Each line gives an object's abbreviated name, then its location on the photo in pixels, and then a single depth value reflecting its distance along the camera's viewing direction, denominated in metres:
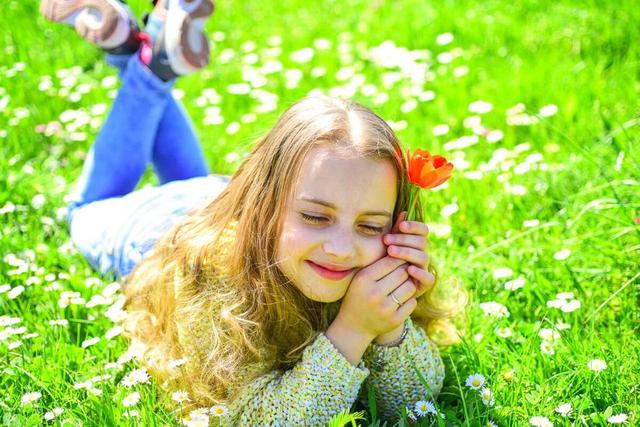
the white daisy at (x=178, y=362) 1.81
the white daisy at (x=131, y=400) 1.75
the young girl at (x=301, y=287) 1.75
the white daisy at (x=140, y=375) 1.83
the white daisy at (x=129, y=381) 1.82
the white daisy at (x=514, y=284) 2.21
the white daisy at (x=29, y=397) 1.83
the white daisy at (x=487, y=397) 1.83
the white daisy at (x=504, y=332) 2.06
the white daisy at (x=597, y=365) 1.84
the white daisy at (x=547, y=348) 1.98
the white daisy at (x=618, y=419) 1.70
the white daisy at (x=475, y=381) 1.87
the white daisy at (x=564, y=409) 1.76
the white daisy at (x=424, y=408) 1.84
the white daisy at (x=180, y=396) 1.76
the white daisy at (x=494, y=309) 2.15
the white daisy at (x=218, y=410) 1.76
